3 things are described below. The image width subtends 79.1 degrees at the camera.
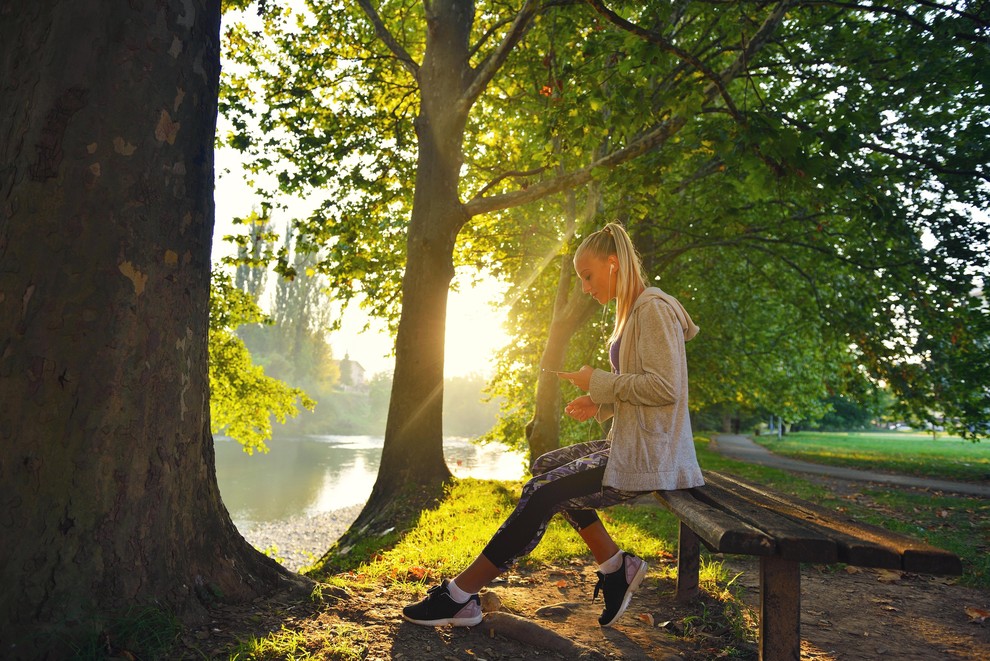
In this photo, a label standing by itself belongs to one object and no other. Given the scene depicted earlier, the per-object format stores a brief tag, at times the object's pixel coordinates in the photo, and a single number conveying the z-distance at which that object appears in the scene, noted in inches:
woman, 110.1
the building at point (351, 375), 4020.7
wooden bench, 75.7
